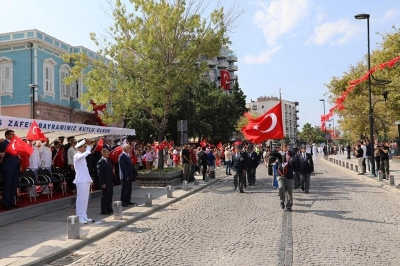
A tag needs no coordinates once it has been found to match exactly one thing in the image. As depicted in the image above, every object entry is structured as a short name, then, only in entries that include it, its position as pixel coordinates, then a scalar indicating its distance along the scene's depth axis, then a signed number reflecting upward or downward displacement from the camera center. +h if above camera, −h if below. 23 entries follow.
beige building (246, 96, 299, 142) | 145.75 +15.25
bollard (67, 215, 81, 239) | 8.18 -1.46
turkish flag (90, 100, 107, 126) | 33.17 +3.64
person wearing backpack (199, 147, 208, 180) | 22.24 -0.42
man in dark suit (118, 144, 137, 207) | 12.27 -0.61
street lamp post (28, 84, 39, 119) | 25.78 +3.18
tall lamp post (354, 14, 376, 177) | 20.69 +1.47
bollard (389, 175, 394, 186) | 16.84 -1.30
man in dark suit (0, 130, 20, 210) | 10.46 -0.41
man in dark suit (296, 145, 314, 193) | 15.05 -0.60
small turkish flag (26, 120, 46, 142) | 10.80 +0.56
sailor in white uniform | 9.98 -0.68
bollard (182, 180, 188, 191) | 17.14 -1.40
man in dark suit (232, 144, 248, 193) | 15.65 -0.54
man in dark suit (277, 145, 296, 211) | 11.34 -0.85
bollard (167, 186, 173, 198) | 14.80 -1.41
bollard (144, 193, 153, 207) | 12.65 -1.51
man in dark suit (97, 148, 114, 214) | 10.94 -0.70
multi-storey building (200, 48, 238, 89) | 92.49 +20.45
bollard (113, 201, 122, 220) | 10.40 -1.43
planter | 18.95 -1.19
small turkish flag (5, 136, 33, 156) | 10.26 +0.19
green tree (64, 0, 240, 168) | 20.05 +4.75
